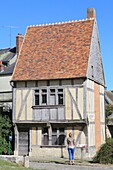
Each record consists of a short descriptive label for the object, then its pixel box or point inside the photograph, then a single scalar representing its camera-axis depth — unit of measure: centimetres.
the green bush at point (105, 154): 2122
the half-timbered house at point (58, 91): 2638
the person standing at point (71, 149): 2028
